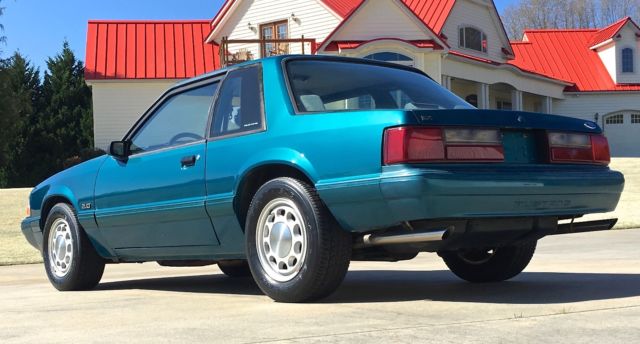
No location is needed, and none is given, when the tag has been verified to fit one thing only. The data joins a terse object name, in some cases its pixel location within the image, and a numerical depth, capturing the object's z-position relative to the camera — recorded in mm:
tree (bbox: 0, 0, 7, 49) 35531
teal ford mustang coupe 4277
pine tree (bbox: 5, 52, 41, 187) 36438
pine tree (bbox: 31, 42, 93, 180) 40375
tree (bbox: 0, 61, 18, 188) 32500
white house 27188
